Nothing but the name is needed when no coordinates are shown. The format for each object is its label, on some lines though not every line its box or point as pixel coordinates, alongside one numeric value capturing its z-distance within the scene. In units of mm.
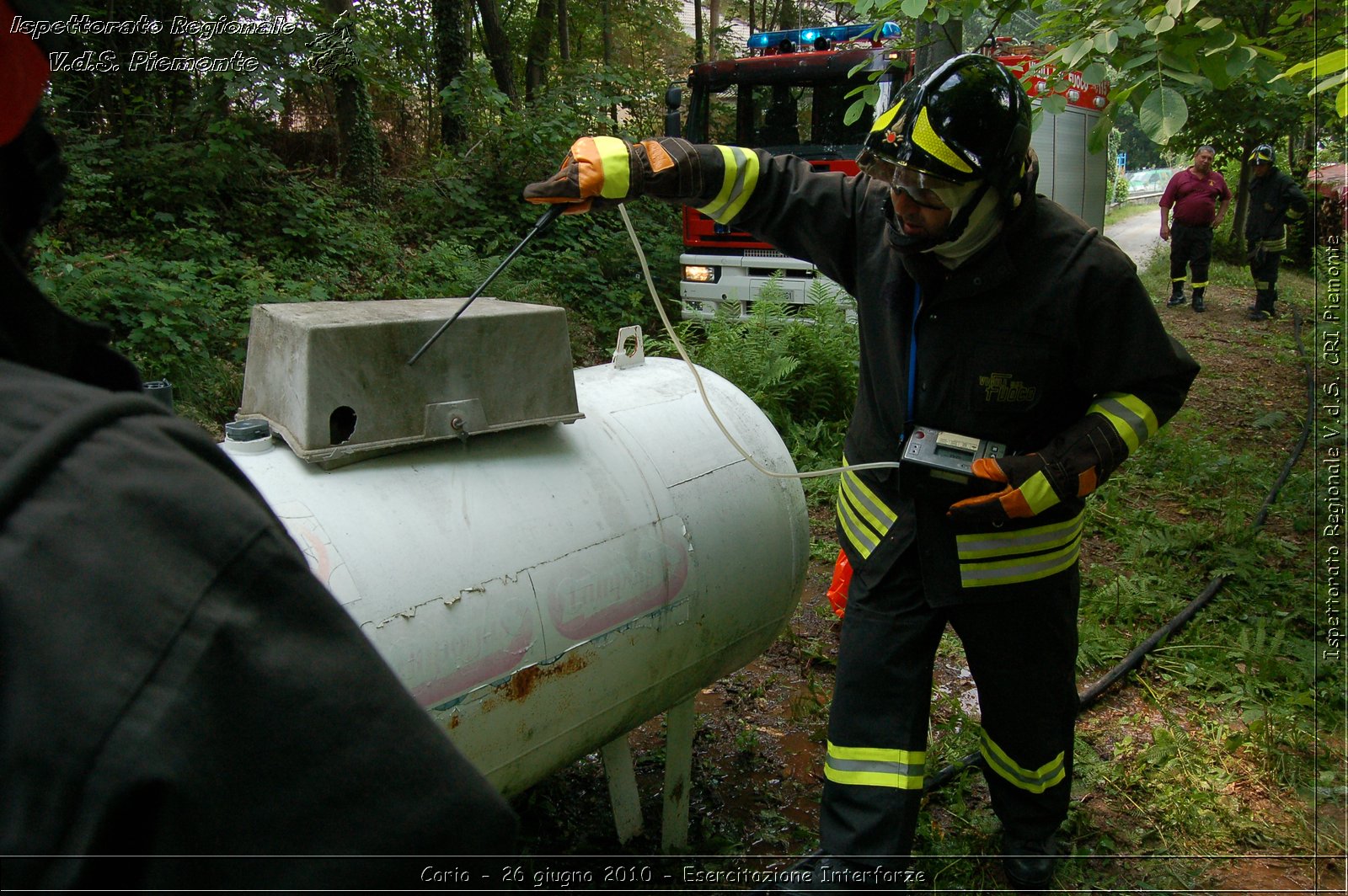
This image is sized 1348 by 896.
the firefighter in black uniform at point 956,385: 2301
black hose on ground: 3201
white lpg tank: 1964
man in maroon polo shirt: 11602
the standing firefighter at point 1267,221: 10680
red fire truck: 8336
